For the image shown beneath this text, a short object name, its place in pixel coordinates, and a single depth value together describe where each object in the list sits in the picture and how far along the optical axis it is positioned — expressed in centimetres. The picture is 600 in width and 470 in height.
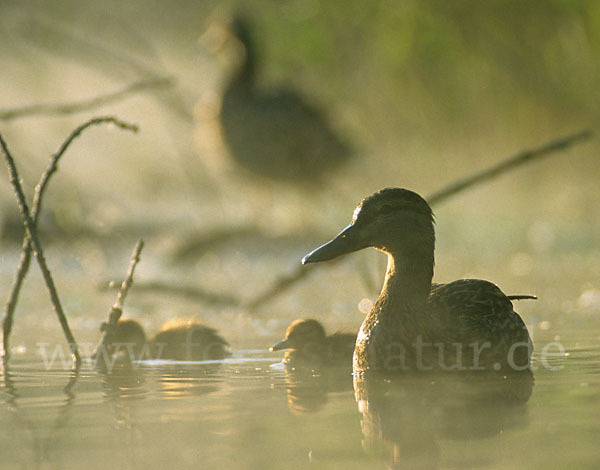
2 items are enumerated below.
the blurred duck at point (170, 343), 968
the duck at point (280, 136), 1934
